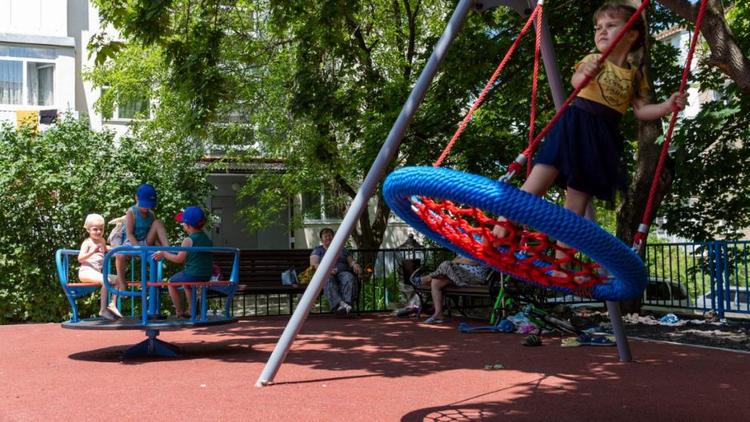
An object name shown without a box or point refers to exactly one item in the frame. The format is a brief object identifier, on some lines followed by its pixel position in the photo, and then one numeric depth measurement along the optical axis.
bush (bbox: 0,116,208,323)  12.41
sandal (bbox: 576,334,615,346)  8.64
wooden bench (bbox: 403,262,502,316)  11.23
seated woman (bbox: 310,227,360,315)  12.72
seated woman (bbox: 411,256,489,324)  11.73
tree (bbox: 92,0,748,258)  11.20
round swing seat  3.35
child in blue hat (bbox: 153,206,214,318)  7.78
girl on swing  4.10
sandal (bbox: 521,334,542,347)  8.58
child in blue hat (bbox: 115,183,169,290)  8.20
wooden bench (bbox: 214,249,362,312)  13.47
